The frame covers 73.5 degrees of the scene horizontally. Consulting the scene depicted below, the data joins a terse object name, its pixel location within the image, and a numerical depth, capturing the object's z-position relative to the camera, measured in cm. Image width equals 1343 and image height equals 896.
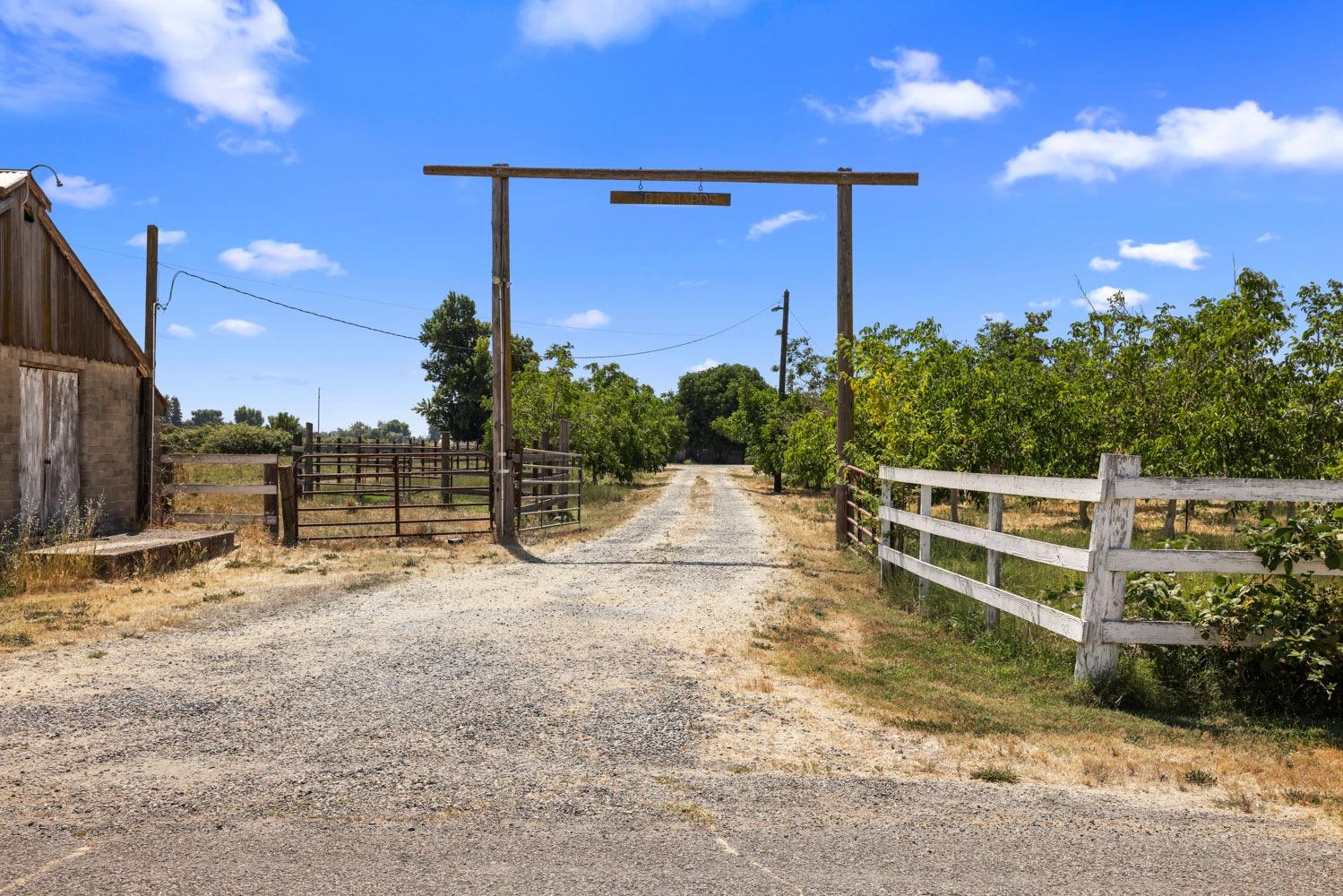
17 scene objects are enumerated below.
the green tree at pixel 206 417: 16975
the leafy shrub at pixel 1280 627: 545
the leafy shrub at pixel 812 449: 2823
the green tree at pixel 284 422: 6556
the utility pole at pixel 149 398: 1612
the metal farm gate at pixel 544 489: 1745
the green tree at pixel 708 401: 9756
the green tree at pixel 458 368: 6606
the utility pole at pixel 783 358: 3779
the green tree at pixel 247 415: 14562
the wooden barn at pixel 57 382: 1284
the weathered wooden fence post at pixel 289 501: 1460
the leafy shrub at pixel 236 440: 4822
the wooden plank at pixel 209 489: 1522
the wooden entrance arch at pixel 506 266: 1447
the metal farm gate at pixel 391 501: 1520
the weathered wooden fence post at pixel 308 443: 2800
